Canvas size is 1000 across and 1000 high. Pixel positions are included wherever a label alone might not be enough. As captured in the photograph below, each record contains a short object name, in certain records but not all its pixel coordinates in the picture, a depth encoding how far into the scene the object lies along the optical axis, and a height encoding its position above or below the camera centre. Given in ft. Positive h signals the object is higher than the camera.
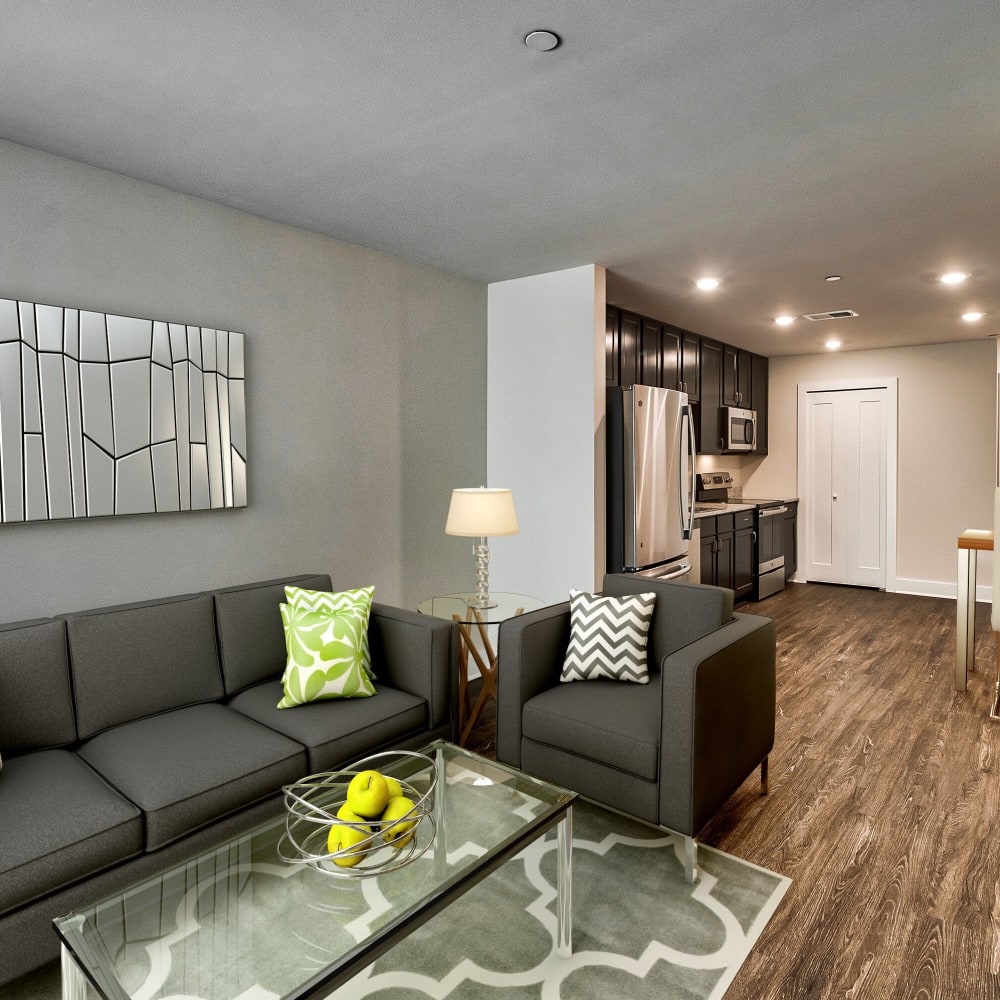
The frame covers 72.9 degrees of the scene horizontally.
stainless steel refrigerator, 13.34 -0.16
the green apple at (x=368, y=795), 5.49 -2.62
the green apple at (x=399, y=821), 5.42 -2.80
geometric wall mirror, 7.77 +0.80
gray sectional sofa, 5.68 -2.86
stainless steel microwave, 20.58 +1.34
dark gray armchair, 7.03 -2.80
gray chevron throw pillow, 8.79 -2.20
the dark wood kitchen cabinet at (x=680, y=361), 17.11 +2.95
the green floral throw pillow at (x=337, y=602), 9.00 -1.69
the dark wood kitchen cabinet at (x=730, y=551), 18.04 -2.26
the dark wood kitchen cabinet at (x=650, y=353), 16.07 +2.88
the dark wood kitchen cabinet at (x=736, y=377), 20.84 +3.00
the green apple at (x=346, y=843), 5.25 -2.90
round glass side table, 10.28 -2.18
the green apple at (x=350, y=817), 5.41 -2.79
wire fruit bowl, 5.25 -2.95
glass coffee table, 4.23 -3.07
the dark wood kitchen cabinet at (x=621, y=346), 14.67 +2.82
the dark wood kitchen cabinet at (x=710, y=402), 19.35 +2.06
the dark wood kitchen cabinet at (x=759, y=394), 22.97 +2.68
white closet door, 22.40 -0.54
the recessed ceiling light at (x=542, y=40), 5.73 +3.72
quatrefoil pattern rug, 5.75 -4.33
